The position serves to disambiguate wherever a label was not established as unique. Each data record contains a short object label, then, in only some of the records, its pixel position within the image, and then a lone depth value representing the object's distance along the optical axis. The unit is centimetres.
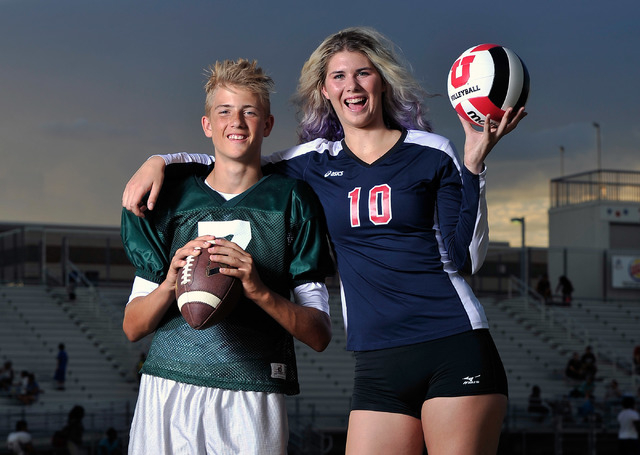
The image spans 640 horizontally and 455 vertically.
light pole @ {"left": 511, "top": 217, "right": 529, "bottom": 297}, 2359
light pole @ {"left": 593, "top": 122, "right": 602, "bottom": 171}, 2764
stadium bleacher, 1417
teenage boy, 288
